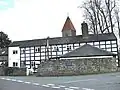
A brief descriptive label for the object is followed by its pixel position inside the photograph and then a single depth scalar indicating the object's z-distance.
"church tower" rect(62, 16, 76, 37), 74.44
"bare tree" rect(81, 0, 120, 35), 55.97
